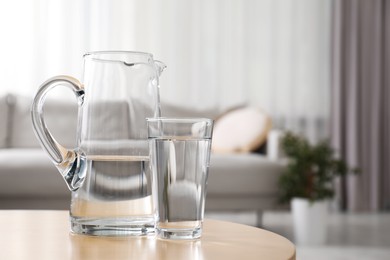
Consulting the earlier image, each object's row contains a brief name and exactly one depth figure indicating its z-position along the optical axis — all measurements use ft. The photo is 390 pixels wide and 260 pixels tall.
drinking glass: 3.65
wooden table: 3.36
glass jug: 3.82
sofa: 15.22
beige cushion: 18.96
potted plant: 16.00
